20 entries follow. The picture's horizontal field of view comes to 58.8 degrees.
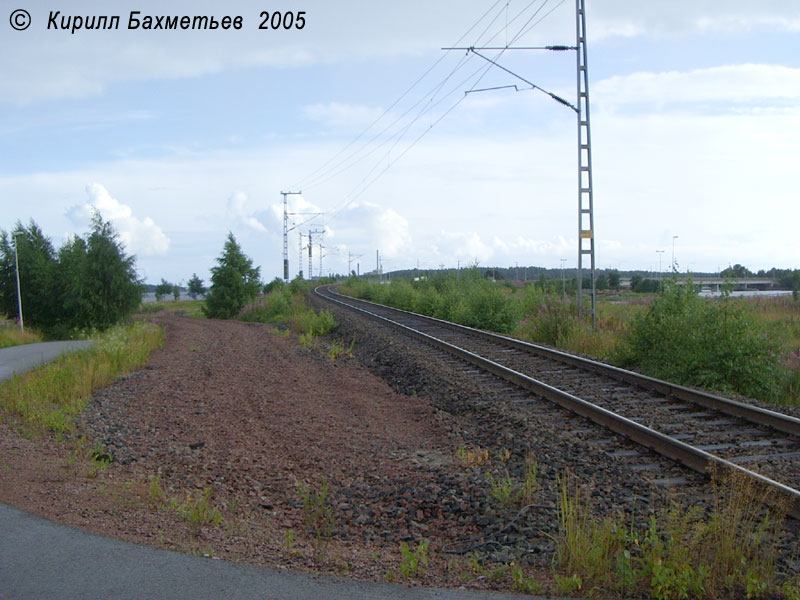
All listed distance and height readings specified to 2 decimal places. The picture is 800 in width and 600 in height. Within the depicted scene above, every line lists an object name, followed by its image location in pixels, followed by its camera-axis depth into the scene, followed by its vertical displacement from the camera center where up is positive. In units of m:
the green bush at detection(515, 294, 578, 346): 21.12 -1.09
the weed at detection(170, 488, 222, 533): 6.34 -2.04
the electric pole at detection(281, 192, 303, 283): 72.69 +4.50
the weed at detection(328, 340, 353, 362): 20.85 -1.87
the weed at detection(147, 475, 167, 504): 7.19 -2.08
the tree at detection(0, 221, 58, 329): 49.03 +1.36
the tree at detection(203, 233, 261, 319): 56.79 +0.51
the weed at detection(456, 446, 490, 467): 8.42 -2.06
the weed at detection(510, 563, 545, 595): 4.81 -2.04
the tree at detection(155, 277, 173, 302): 162.88 +0.86
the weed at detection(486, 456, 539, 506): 6.61 -1.95
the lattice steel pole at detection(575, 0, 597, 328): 19.92 +3.85
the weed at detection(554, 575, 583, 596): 4.80 -2.03
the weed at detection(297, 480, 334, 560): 6.18 -2.18
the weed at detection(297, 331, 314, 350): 23.99 -1.76
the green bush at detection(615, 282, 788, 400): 12.42 -1.20
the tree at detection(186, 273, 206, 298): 179.19 +2.06
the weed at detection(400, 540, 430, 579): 5.11 -2.03
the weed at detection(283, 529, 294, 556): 5.70 -2.05
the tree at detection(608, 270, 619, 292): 80.50 +0.52
